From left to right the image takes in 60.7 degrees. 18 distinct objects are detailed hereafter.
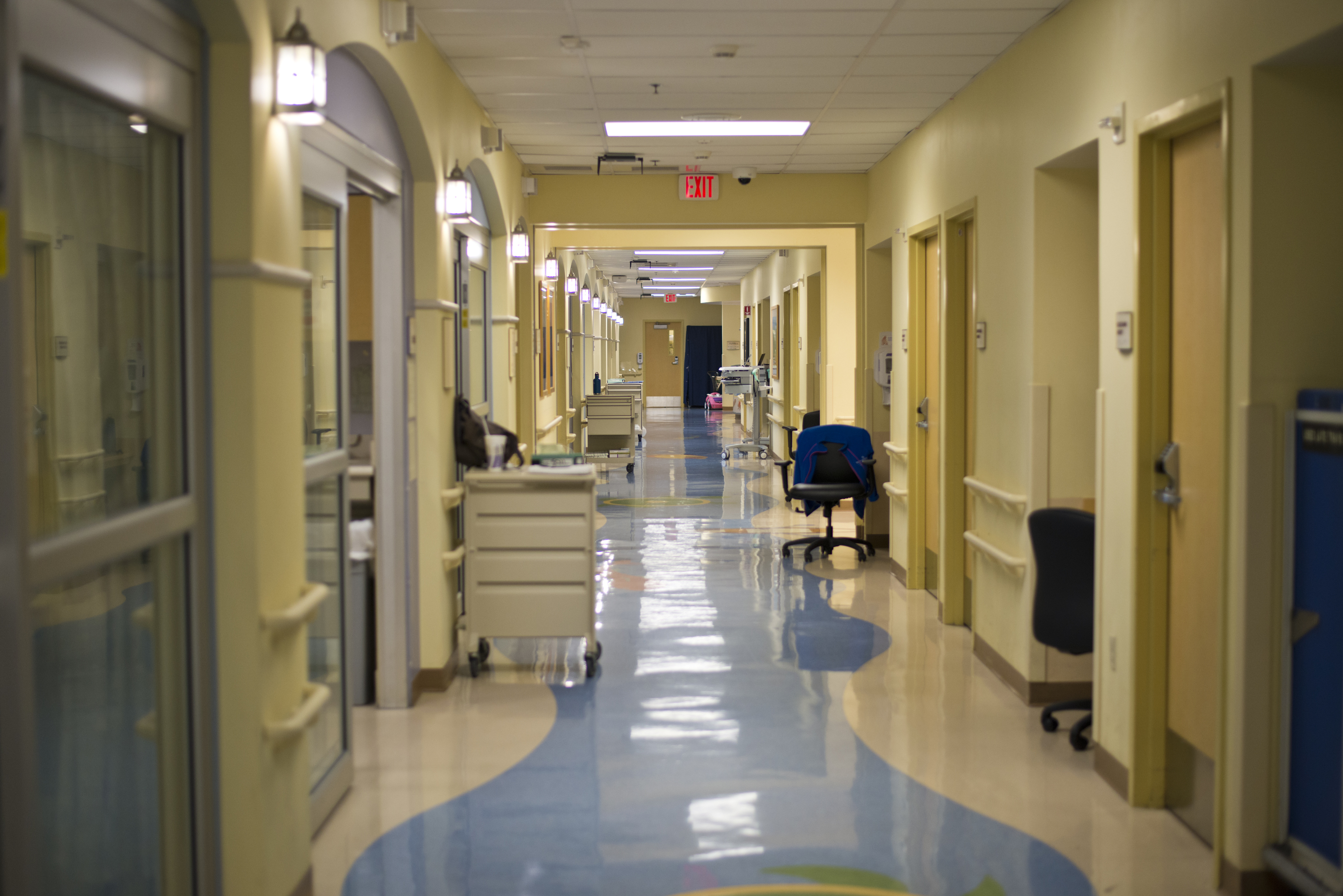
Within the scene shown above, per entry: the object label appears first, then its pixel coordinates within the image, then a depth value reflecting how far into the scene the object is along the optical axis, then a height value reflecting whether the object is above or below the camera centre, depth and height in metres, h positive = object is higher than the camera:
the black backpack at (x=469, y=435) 5.41 -0.18
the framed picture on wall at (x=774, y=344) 16.36 +0.75
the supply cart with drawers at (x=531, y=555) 5.31 -0.74
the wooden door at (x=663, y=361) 33.62 +1.06
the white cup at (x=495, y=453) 5.45 -0.26
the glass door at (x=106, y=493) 2.18 -0.19
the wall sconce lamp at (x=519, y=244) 7.24 +0.97
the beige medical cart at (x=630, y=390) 16.20 +0.12
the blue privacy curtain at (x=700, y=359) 31.92 +1.04
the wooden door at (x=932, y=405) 6.95 -0.06
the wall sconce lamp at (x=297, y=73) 2.86 +0.82
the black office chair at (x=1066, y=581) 4.36 -0.72
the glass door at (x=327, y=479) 3.66 -0.26
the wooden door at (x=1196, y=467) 3.46 -0.23
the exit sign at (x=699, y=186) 8.64 +1.58
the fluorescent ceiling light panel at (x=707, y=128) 6.82 +1.62
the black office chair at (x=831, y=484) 8.46 -0.65
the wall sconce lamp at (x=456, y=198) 5.22 +0.91
